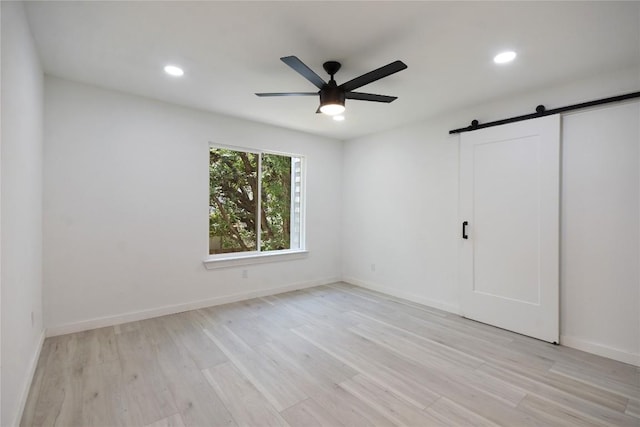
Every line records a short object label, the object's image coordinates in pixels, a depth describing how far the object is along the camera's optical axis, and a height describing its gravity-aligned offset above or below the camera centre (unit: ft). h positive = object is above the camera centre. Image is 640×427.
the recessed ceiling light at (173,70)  8.84 +4.32
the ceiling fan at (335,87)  6.81 +3.28
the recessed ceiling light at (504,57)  7.85 +4.23
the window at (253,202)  13.79 +0.50
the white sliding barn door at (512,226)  9.80 -0.49
